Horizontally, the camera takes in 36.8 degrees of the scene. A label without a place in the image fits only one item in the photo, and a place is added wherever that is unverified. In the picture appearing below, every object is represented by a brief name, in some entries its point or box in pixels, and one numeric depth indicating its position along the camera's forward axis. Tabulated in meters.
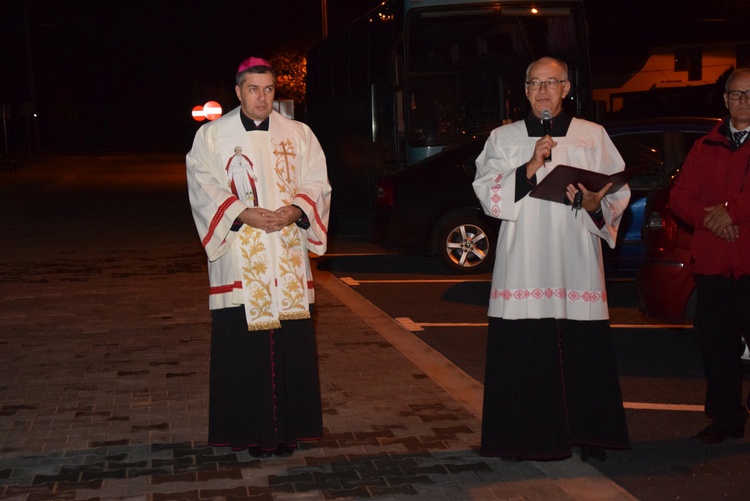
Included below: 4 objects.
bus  15.80
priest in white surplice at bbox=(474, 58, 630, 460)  5.36
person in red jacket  5.82
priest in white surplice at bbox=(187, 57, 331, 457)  5.61
